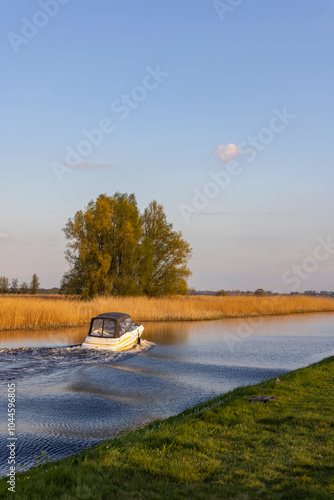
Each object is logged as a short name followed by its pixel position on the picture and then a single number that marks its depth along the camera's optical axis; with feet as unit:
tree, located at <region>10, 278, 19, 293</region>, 297.49
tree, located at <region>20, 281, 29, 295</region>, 303.27
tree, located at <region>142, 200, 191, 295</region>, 164.55
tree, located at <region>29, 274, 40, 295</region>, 303.68
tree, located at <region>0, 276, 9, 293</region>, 274.28
